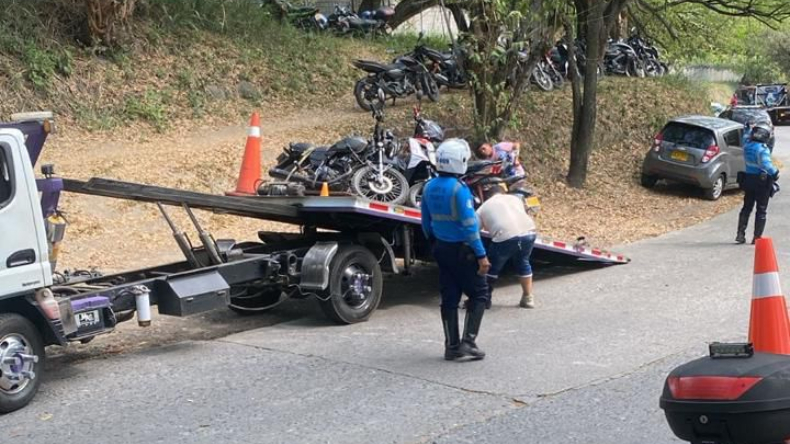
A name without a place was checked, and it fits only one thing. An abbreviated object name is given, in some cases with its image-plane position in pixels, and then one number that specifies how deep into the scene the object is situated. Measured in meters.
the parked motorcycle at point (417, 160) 12.96
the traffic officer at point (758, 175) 13.93
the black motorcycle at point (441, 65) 21.58
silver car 20.22
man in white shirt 9.84
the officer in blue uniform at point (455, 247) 7.73
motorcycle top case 3.97
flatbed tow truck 6.75
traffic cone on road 5.65
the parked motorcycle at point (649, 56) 29.09
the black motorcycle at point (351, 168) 12.36
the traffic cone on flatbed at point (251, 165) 12.38
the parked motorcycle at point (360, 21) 26.36
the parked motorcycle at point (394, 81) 20.09
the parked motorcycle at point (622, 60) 27.95
